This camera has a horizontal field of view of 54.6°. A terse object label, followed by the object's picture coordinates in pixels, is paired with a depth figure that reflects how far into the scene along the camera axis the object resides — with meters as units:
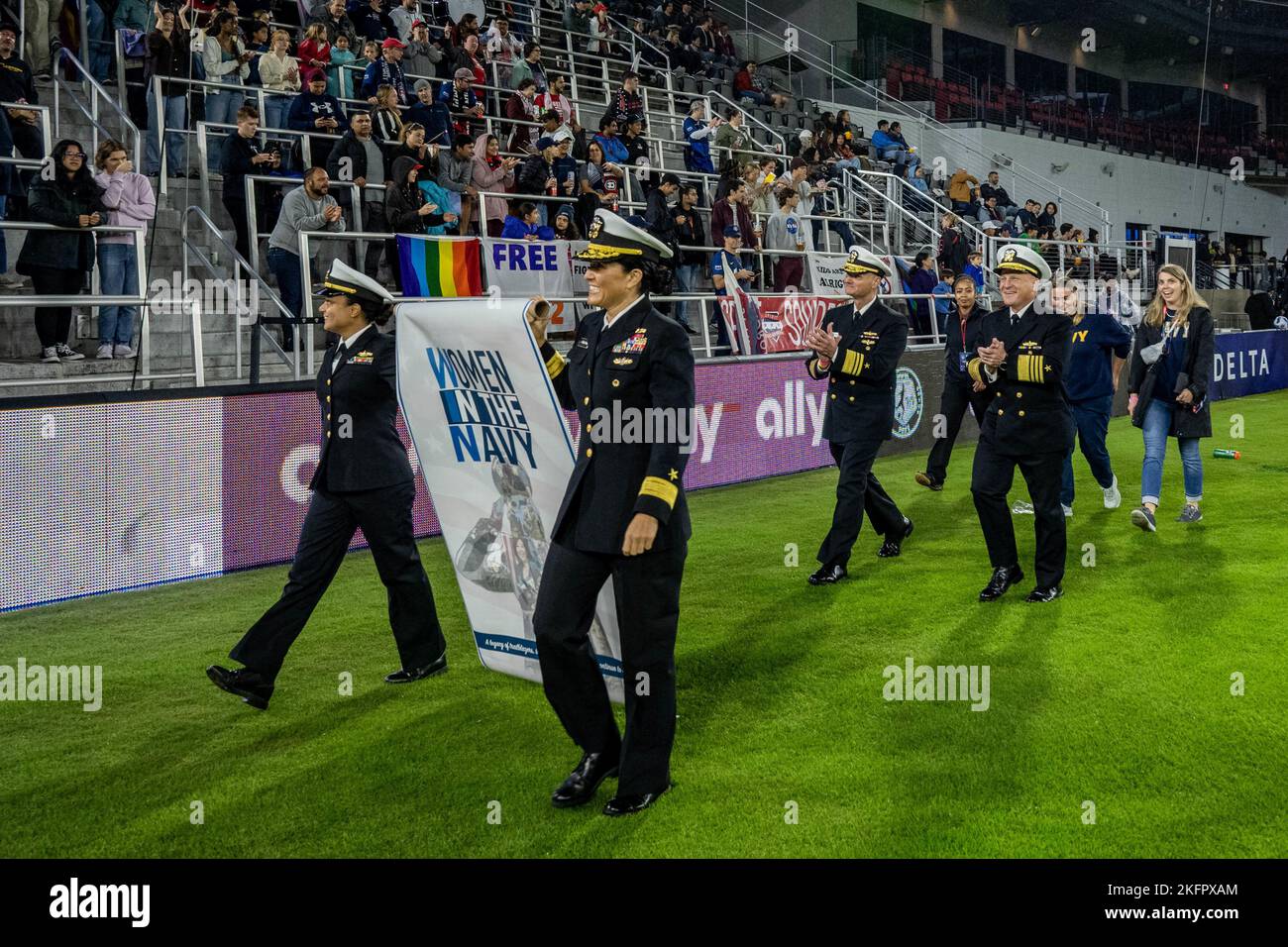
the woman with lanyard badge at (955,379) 10.77
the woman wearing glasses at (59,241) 10.02
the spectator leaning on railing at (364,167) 12.90
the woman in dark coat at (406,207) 12.77
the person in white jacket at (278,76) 13.90
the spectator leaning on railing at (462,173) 13.80
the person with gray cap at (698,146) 18.95
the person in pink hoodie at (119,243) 10.28
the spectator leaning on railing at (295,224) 11.56
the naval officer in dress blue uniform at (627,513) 4.54
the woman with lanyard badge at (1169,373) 9.64
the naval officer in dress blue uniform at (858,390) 8.44
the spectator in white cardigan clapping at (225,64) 13.46
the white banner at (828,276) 17.28
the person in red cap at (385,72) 14.84
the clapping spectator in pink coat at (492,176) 14.39
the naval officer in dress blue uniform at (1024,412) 7.43
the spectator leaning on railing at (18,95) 11.38
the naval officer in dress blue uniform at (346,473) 5.97
